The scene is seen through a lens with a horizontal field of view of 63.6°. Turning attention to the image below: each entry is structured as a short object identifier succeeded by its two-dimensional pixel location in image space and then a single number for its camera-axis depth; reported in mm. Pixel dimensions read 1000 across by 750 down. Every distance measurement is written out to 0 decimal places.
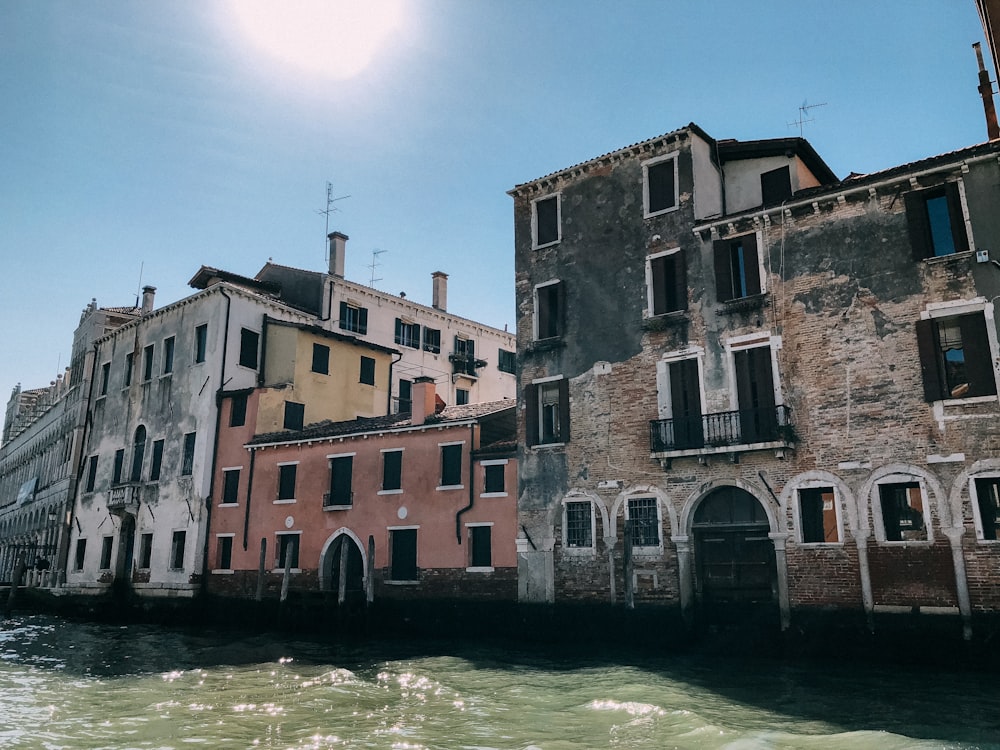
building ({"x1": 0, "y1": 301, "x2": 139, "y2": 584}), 36812
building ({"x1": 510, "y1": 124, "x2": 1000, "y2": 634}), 16141
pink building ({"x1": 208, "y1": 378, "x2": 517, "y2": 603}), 22391
